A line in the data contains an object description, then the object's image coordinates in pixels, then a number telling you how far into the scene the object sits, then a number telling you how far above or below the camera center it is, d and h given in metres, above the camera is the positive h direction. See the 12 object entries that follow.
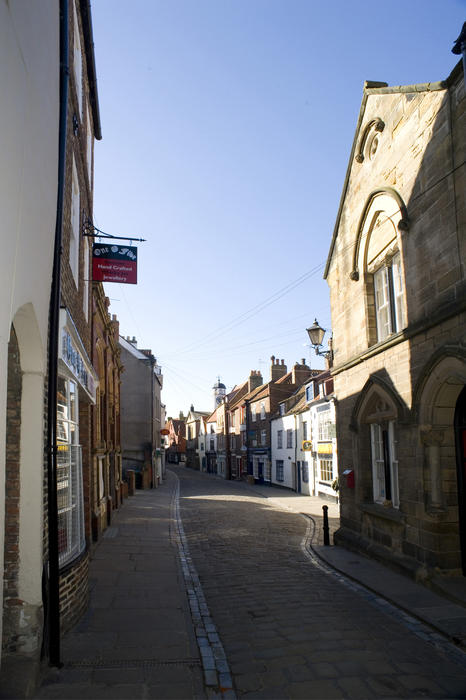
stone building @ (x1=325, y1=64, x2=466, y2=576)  9.01 +1.70
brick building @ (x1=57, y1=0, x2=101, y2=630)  7.63 +1.39
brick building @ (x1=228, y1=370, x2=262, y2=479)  51.44 -0.45
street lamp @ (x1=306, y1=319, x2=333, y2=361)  15.60 +2.50
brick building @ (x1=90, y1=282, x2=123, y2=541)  14.61 +0.19
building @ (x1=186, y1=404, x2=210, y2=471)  78.50 -1.84
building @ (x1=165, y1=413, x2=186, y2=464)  101.50 -3.21
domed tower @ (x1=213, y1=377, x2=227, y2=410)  83.29 +5.10
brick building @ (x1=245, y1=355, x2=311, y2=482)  43.38 +1.10
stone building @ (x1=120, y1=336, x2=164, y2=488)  35.88 +0.60
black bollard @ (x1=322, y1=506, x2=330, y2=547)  14.15 -2.92
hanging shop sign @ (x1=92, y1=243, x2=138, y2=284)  11.30 +3.32
